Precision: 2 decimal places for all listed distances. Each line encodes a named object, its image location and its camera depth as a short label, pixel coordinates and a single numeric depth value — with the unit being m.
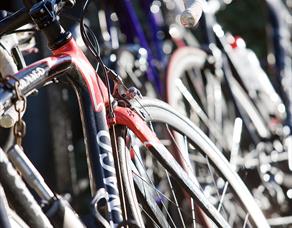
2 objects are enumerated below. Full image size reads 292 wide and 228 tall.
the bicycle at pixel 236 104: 3.53
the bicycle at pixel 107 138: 2.29
